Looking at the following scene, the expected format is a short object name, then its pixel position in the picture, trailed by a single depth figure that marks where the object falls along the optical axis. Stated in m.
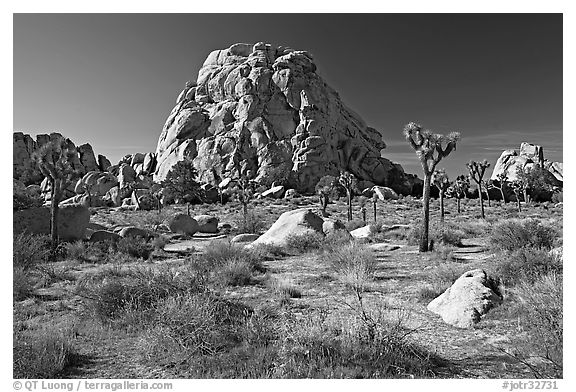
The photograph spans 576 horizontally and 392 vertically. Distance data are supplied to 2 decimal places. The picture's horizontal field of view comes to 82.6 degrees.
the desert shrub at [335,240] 12.67
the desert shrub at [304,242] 13.80
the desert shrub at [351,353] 3.77
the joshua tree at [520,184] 50.45
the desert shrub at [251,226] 25.14
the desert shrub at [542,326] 3.83
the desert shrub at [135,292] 5.71
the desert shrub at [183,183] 55.94
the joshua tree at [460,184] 43.17
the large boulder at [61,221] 17.02
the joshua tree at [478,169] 36.02
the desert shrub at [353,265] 7.98
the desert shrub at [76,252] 12.93
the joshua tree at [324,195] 34.95
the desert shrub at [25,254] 8.45
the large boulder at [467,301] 5.47
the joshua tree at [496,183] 65.57
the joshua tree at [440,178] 35.69
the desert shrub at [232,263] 8.32
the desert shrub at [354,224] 24.05
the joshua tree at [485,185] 49.88
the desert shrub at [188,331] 4.27
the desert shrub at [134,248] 13.45
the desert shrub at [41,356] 3.97
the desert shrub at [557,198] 49.56
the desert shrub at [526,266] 6.79
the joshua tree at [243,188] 31.41
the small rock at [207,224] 26.91
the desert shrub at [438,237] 14.74
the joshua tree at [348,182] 33.21
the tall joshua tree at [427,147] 13.54
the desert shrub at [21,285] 7.29
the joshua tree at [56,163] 15.89
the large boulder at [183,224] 25.19
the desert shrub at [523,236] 10.11
